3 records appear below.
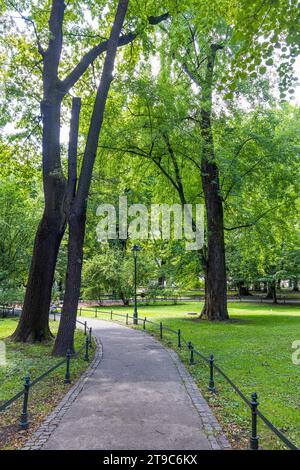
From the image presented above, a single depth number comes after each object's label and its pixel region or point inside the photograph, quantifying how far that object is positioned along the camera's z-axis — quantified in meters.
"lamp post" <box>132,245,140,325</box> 22.98
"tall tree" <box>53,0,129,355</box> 11.76
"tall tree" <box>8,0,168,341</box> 14.04
